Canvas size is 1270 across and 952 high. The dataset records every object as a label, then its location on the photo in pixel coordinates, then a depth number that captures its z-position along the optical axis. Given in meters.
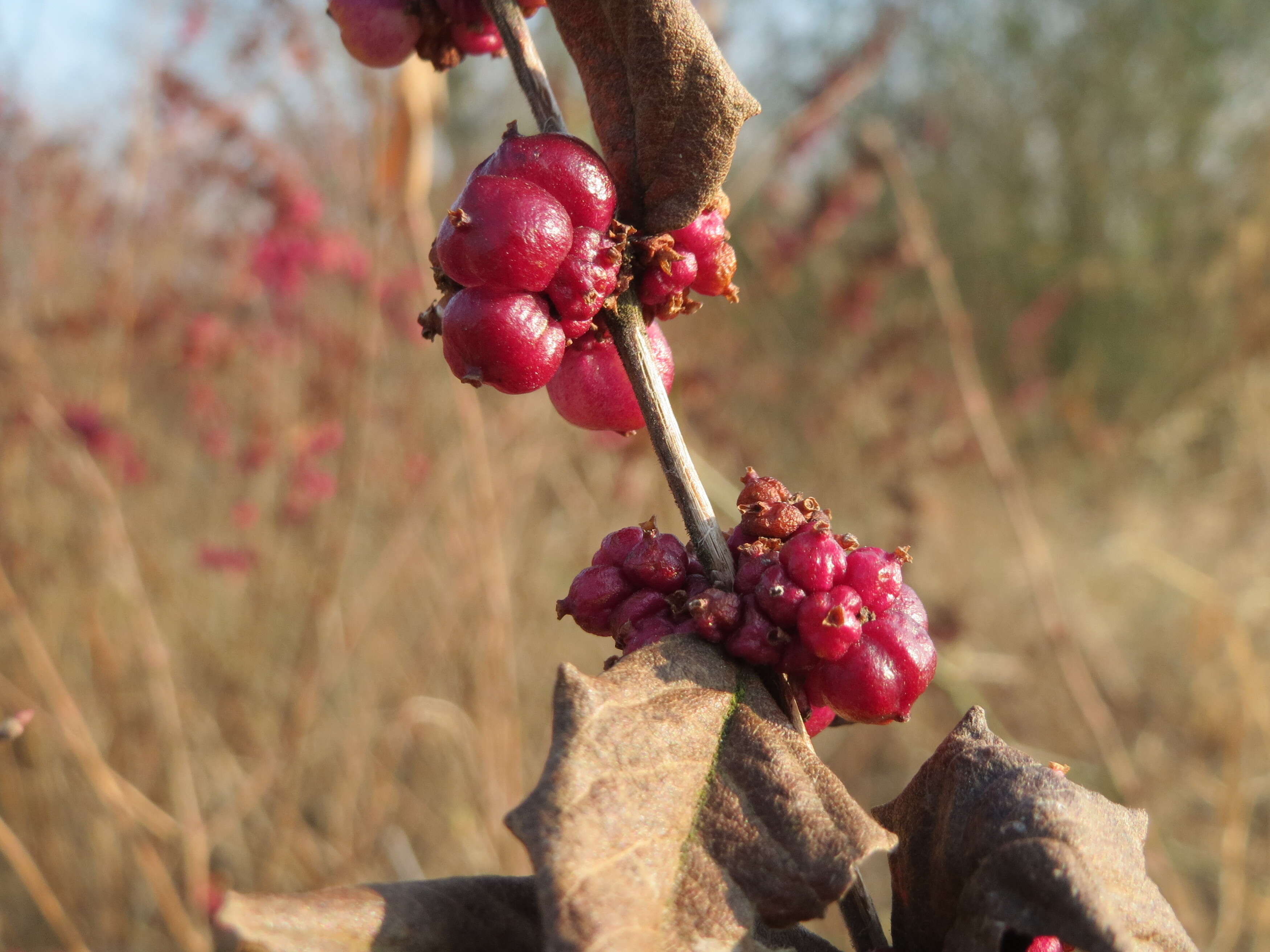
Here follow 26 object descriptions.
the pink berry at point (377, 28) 0.10
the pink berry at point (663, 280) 0.09
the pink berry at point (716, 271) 0.09
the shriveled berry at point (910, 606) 0.09
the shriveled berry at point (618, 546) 0.09
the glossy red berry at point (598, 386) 0.10
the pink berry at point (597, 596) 0.09
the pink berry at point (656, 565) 0.09
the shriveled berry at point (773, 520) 0.09
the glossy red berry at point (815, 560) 0.09
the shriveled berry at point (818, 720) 0.10
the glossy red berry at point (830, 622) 0.09
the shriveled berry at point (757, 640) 0.09
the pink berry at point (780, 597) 0.09
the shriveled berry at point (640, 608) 0.09
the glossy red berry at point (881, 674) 0.09
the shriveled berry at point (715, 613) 0.09
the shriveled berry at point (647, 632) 0.09
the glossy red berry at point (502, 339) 0.09
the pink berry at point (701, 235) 0.09
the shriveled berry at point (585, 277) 0.09
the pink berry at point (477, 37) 0.10
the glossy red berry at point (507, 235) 0.09
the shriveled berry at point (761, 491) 0.09
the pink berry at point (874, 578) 0.09
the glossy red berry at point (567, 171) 0.09
